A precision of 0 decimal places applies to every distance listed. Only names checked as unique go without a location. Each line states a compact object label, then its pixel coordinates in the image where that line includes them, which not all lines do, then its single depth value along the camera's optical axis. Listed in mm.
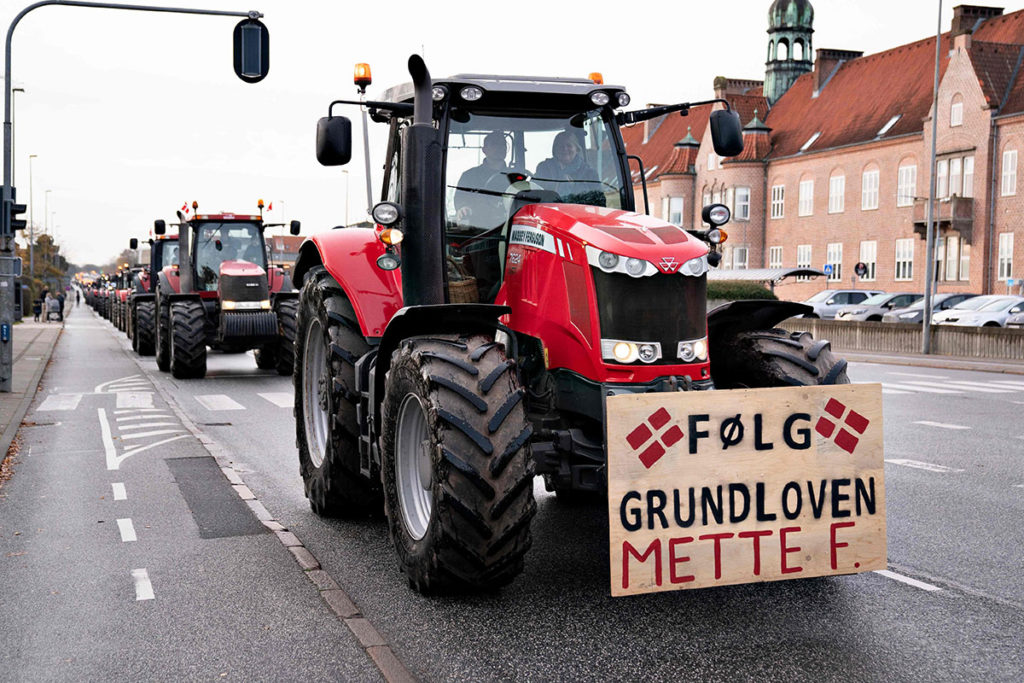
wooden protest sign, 5098
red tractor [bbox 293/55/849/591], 5312
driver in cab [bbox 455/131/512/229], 6730
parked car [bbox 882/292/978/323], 38844
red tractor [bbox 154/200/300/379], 19844
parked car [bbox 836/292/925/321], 42531
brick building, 48875
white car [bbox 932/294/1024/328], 34406
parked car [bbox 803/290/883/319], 45438
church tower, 70438
